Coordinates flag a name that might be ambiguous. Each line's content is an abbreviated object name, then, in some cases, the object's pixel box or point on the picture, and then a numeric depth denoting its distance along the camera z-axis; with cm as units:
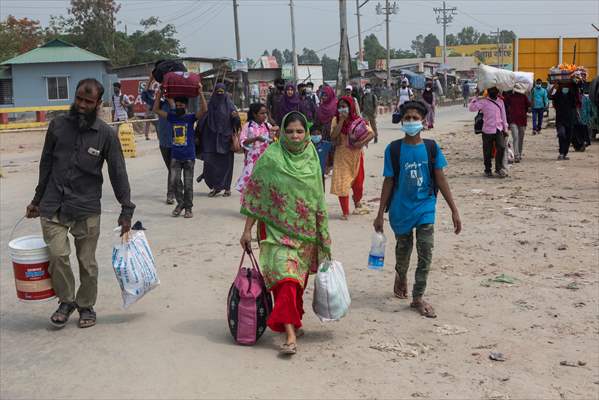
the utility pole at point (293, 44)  4539
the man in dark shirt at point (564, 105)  1534
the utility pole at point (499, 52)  10306
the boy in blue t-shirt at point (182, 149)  1002
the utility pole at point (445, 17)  8988
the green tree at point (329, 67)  14026
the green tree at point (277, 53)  16282
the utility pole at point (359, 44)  6187
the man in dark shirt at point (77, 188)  545
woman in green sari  502
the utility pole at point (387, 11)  6183
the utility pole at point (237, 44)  3919
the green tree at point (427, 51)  19411
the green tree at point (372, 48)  13525
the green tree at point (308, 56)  15075
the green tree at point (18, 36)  5025
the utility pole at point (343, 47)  2880
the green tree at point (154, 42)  6159
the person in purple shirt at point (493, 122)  1316
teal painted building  3966
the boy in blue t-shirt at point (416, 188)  576
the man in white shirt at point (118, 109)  2209
